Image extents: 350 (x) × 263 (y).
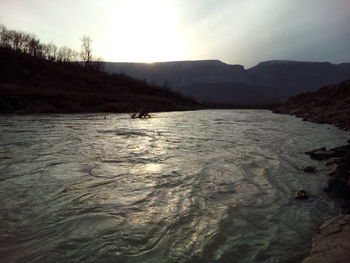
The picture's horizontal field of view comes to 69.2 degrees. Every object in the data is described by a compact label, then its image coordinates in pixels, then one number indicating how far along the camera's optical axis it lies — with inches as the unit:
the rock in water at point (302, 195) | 233.3
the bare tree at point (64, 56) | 3085.6
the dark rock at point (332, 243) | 127.4
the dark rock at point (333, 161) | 342.5
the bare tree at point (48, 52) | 2894.9
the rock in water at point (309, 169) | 313.1
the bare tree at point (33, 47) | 2795.3
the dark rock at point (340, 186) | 232.3
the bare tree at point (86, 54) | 3298.2
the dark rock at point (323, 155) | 378.7
